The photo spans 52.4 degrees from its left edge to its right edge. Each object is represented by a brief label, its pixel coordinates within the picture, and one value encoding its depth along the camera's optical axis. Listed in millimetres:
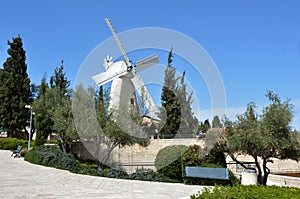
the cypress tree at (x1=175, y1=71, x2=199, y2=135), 26117
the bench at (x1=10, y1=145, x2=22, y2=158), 19655
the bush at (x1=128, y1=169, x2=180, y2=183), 11156
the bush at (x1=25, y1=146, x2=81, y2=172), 13425
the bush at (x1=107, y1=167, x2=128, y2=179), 11542
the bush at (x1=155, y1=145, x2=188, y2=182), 11805
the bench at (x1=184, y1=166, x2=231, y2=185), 10086
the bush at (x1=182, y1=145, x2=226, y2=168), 11336
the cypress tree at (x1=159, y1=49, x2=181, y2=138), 26328
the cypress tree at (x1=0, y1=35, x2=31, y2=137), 28219
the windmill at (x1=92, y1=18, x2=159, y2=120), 24314
